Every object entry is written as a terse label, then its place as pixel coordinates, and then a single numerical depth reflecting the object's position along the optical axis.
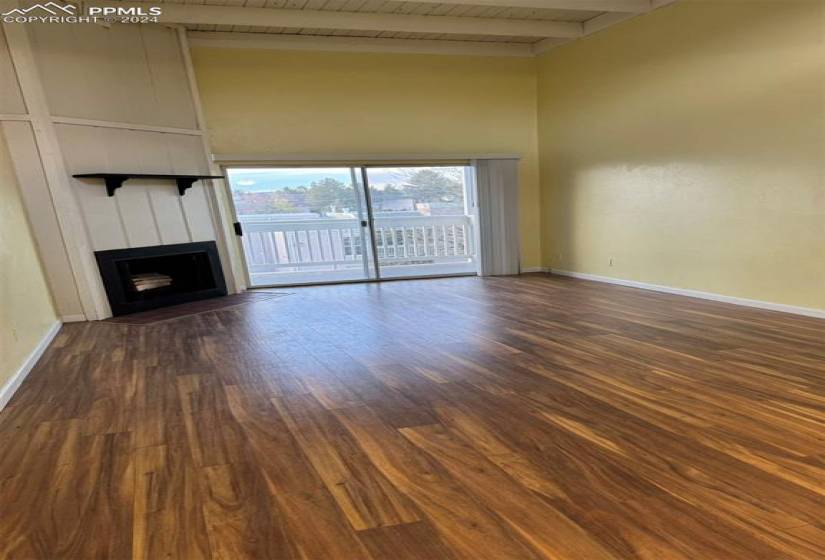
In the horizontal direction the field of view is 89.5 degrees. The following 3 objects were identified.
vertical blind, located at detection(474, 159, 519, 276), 5.97
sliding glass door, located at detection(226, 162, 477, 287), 5.78
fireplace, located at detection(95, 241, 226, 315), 4.43
